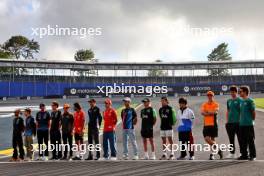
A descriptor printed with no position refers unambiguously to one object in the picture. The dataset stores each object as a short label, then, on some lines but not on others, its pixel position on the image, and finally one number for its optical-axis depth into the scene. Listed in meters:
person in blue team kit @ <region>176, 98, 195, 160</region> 10.86
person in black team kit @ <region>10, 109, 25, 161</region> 11.88
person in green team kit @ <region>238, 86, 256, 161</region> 10.12
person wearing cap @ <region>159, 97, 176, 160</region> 10.99
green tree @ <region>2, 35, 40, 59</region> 101.06
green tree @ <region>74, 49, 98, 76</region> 118.19
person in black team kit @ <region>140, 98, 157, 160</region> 11.20
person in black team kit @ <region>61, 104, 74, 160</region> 11.70
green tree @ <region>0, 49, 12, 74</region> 97.77
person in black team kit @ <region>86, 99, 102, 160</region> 11.62
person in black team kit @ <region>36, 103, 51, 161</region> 11.85
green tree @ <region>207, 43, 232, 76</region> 126.12
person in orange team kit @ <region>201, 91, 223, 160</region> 10.75
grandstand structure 72.50
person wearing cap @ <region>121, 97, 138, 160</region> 11.27
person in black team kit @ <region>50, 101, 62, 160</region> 11.76
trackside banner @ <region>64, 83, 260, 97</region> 70.88
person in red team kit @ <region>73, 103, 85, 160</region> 11.66
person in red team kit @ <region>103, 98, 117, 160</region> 11.40
